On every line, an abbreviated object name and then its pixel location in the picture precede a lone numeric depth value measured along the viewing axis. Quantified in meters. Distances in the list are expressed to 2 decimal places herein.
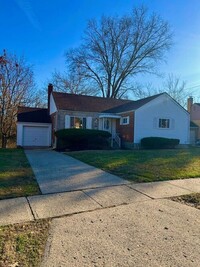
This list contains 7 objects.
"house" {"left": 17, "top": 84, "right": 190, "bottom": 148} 19.52
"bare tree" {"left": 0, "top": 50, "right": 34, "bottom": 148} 26.19
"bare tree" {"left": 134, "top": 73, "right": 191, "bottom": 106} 43.59
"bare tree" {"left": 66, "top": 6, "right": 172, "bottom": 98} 33.66
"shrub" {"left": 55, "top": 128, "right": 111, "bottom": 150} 17.70
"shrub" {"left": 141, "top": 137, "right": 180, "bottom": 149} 18.89
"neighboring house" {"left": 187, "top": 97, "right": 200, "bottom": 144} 36.97
